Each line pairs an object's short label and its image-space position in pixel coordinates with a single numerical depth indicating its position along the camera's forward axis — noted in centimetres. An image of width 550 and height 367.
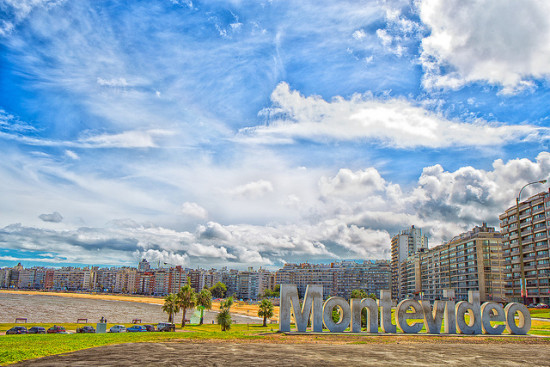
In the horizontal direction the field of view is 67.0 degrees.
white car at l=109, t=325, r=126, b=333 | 6103
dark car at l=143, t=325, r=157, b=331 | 6431
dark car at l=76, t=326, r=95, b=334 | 5950
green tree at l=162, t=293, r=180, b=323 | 8556
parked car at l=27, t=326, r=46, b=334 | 5941
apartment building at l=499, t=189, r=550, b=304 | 10681
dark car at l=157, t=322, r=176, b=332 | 6494
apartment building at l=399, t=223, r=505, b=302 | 13938
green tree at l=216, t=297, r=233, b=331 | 7019
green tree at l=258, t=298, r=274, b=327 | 8628
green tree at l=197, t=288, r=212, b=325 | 9311
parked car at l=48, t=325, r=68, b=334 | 5997
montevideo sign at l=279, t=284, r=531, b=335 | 4228
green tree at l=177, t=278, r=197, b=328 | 8700
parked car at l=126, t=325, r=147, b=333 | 6281
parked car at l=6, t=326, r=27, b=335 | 5641
